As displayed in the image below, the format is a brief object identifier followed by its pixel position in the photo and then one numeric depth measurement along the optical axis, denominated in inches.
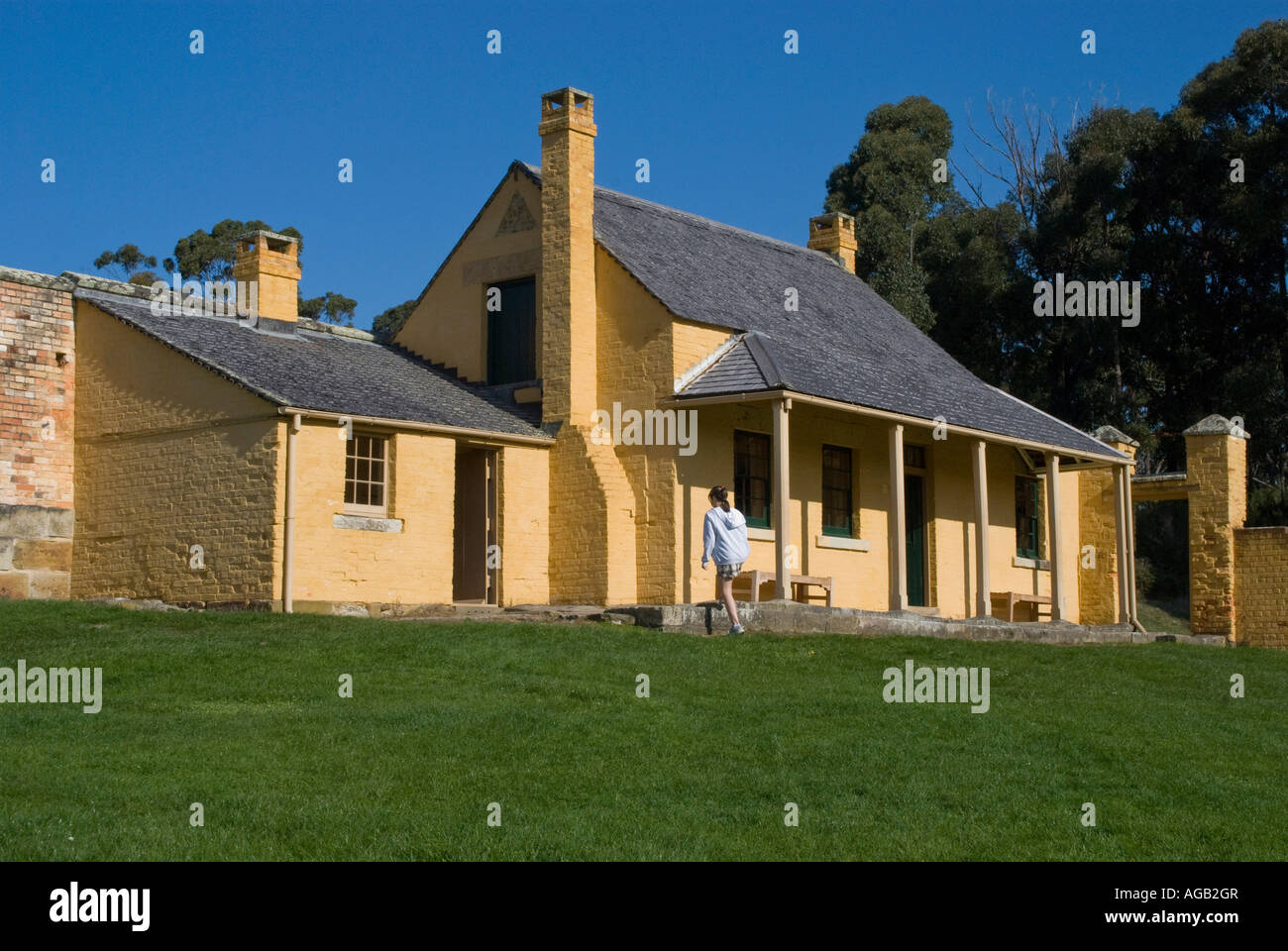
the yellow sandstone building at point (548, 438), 783.7
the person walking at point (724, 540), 679.7
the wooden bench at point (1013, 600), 994.1
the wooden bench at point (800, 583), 820.0
